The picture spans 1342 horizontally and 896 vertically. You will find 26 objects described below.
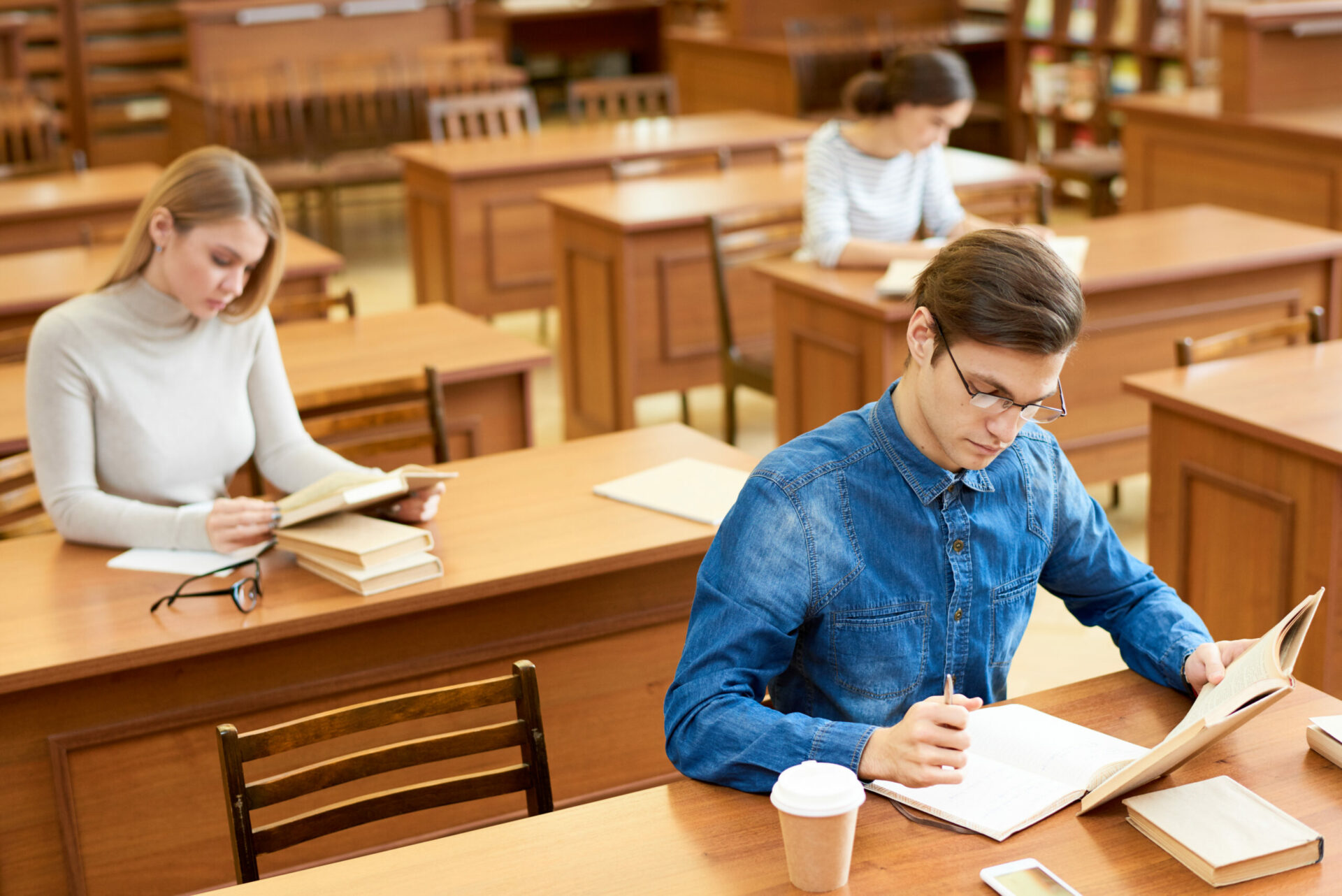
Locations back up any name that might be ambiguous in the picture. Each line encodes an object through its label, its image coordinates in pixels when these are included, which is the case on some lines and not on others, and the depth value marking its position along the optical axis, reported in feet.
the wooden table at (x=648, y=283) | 15.43
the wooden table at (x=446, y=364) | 11.00
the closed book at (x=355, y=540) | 7.16
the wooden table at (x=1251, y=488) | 8.82
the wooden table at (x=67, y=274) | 13.26
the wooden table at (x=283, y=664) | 6.81
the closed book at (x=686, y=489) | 8.04
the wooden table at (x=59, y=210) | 17.25
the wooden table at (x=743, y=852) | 4.56
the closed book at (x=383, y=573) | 7.13
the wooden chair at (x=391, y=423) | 9.42
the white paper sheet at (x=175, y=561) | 7.40
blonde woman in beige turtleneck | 7.62
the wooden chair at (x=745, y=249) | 13.85
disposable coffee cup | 4.32
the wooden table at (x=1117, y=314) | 12.31
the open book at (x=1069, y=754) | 4.61
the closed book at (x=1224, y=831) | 4.49
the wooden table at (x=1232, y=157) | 17.39
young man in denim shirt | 4.88
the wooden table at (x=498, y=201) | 18.60
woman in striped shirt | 12.69
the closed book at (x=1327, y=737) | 5.13
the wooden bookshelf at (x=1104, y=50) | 25.09
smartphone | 4.44
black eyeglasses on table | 6.95
